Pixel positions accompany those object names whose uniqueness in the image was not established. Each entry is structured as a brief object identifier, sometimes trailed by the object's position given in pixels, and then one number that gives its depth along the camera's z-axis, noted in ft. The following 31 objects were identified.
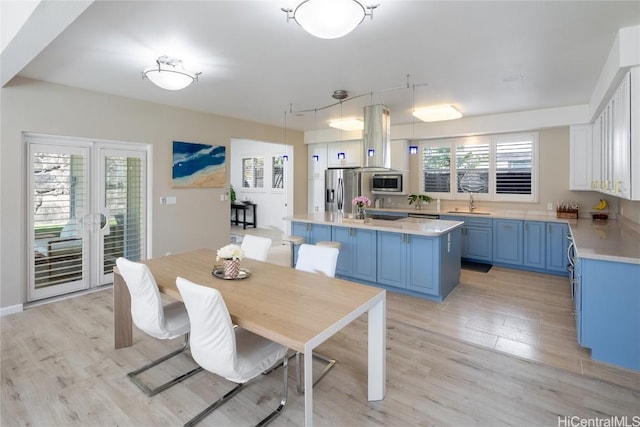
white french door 12.71
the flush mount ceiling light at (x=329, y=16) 5.88
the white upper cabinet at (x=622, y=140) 8.13
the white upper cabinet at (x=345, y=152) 23.06
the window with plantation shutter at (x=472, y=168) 19.58
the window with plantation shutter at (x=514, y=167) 18.33
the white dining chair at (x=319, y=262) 8.67
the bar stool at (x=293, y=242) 15.58
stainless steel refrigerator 22.25
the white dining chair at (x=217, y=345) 5.49
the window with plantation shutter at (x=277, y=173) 29.94
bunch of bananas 15.79
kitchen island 12.74
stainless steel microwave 21.50
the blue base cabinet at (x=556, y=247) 15.80
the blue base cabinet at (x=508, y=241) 17.04
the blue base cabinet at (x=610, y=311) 8.10
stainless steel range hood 15.23
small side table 31.61
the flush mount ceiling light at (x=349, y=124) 17.70
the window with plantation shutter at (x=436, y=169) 20.94
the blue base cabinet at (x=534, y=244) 16.42
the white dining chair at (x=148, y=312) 7.07
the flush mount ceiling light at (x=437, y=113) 15.93
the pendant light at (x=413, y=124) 15.02
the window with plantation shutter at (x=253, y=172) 31.63
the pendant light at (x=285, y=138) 21.52
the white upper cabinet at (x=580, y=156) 16.01
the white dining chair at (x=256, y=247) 10.50
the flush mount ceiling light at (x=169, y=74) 9.85
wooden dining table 5.35
